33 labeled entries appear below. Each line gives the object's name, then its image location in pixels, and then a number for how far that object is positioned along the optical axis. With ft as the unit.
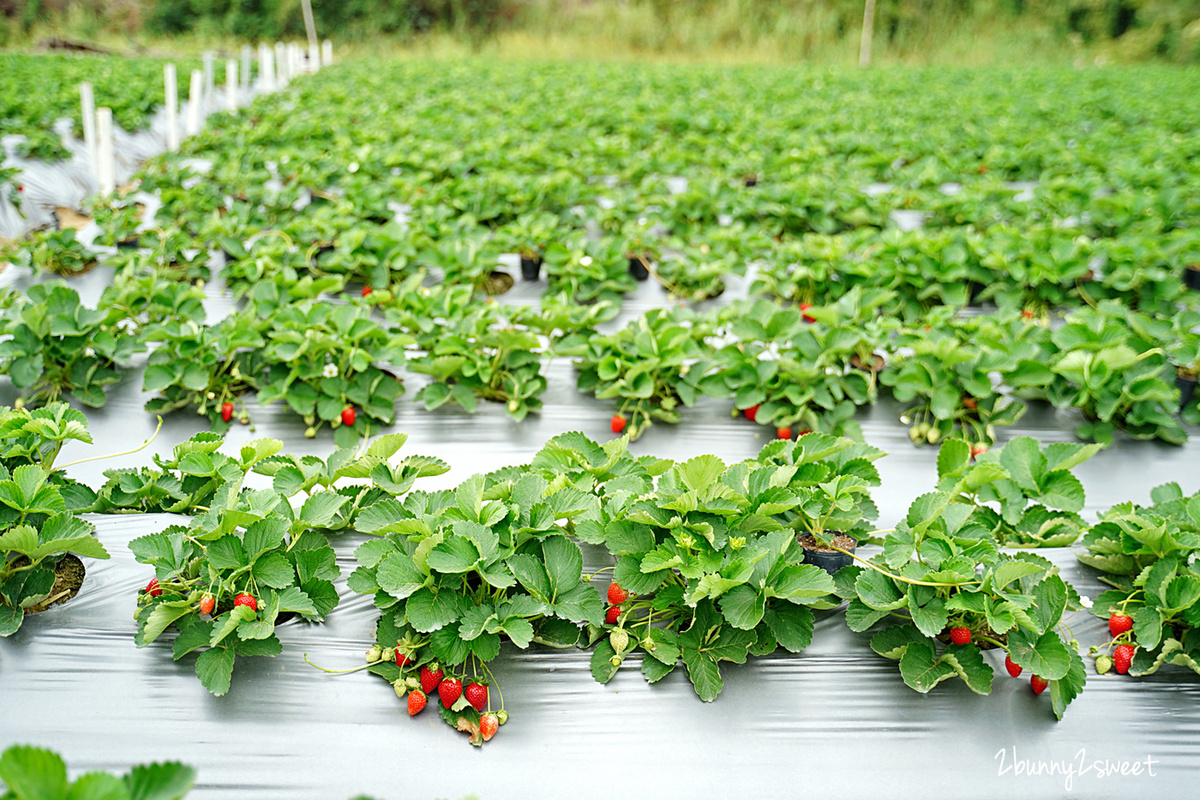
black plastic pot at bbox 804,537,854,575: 6.37
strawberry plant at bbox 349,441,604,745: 5.44
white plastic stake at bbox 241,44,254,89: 34.02
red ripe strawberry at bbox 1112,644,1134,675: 5.90
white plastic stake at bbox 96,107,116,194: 16.88
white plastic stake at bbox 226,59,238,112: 28.81
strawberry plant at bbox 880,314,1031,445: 9.10
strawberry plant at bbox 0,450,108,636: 5.68
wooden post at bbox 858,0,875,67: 50.32
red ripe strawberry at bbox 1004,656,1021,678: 5.69
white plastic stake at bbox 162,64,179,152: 21.12
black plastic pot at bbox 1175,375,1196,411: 9.88
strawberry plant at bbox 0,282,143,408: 9.11
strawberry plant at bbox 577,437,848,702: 5.53
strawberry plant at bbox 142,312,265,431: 9.14
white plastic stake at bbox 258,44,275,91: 34.19
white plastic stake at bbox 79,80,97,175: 17.38
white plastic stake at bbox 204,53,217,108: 27.25
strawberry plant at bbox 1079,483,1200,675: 5.79
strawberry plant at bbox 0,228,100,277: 11.68
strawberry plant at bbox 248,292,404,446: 9.10
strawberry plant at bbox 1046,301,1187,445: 8.93
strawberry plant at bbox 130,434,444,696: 5.50
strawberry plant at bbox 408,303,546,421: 9.39
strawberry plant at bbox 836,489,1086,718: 5.41
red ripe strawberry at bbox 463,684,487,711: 5.44
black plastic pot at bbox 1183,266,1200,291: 13.58
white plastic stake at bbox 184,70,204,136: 23.31
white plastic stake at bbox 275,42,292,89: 37.61
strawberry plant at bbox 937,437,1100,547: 6.81
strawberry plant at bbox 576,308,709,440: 9.10
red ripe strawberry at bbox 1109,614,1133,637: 6.05
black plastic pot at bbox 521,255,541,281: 13.28
